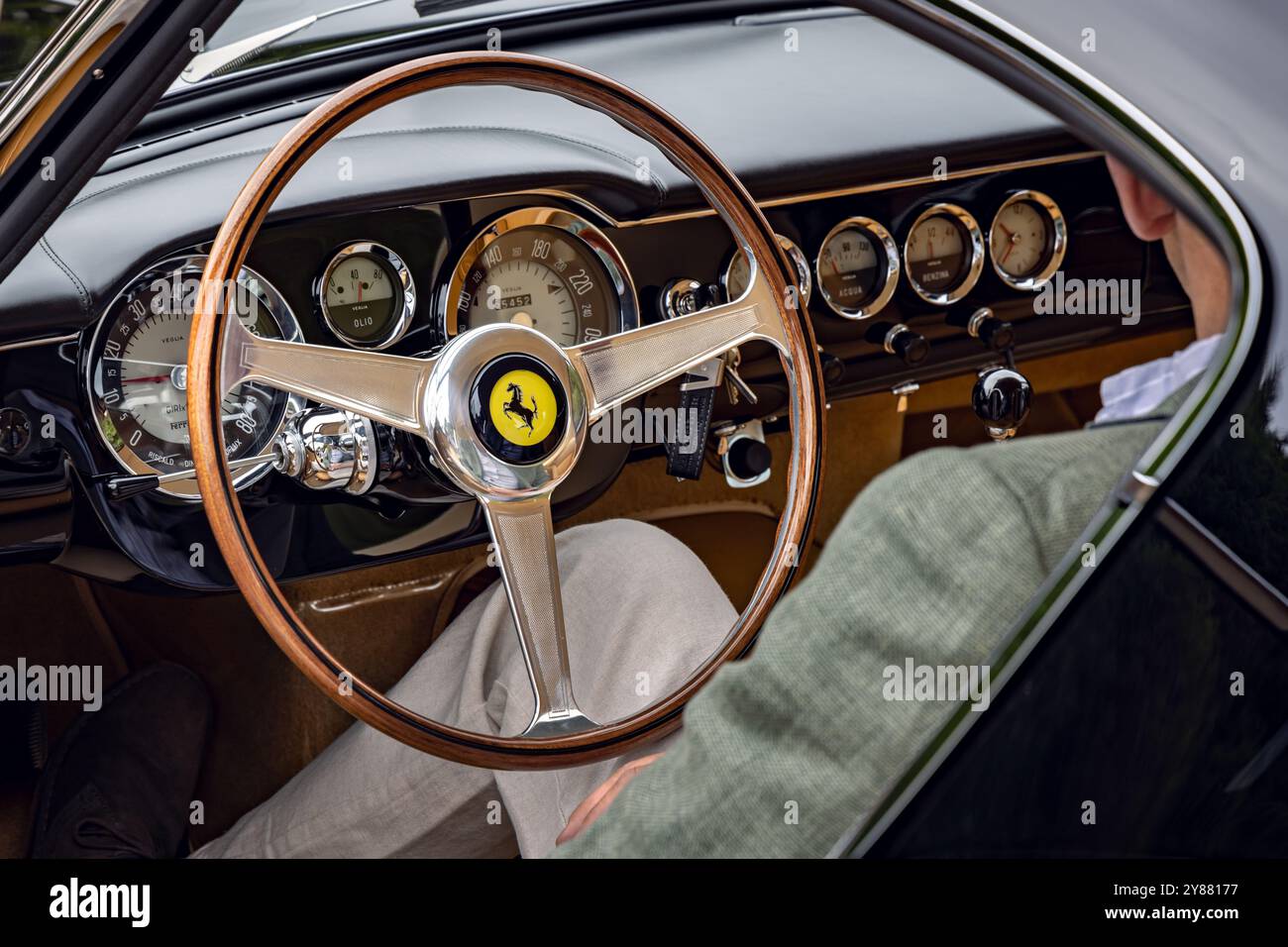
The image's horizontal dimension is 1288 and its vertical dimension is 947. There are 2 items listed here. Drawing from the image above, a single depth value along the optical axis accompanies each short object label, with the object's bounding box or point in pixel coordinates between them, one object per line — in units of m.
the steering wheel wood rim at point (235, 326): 1.11
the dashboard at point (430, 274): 1.32
